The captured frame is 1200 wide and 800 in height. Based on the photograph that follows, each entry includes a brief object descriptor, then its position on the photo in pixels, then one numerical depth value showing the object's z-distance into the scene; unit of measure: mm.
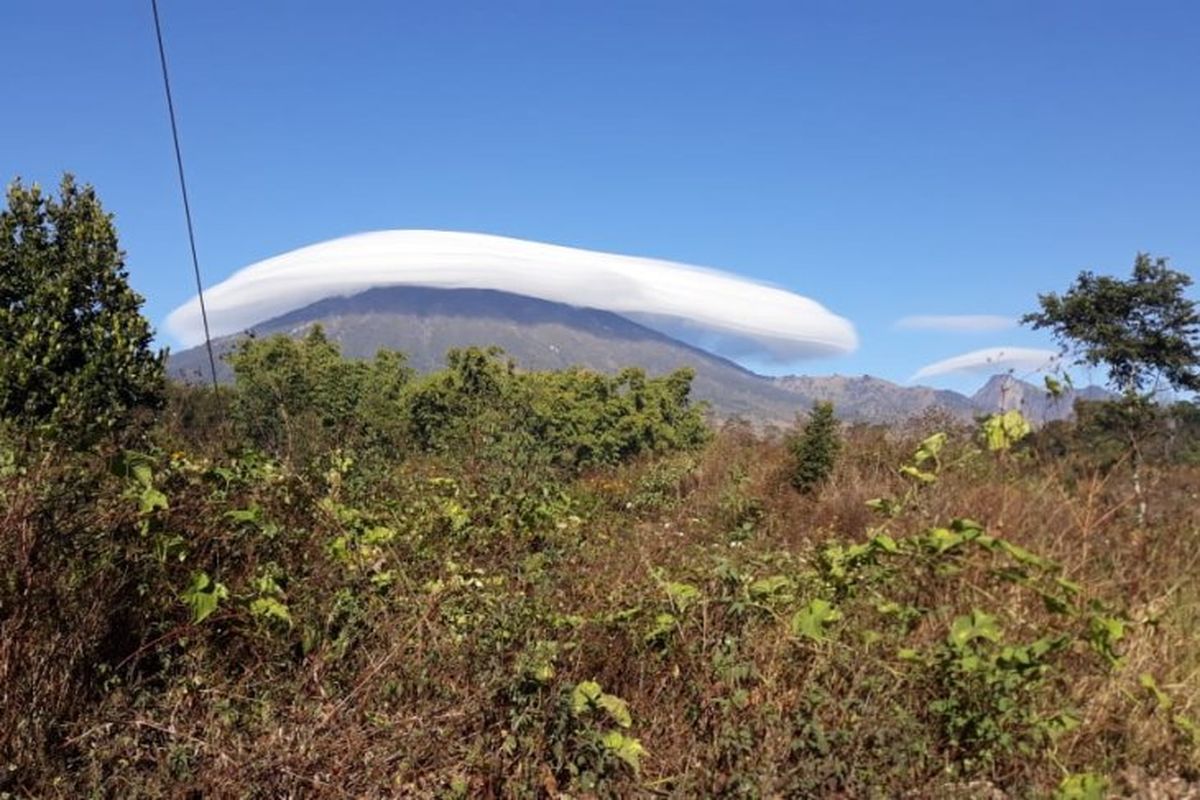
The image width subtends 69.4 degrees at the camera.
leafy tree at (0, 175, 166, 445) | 16703
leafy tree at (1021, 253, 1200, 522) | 27122
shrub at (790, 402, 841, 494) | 11023
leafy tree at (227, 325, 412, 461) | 6862
